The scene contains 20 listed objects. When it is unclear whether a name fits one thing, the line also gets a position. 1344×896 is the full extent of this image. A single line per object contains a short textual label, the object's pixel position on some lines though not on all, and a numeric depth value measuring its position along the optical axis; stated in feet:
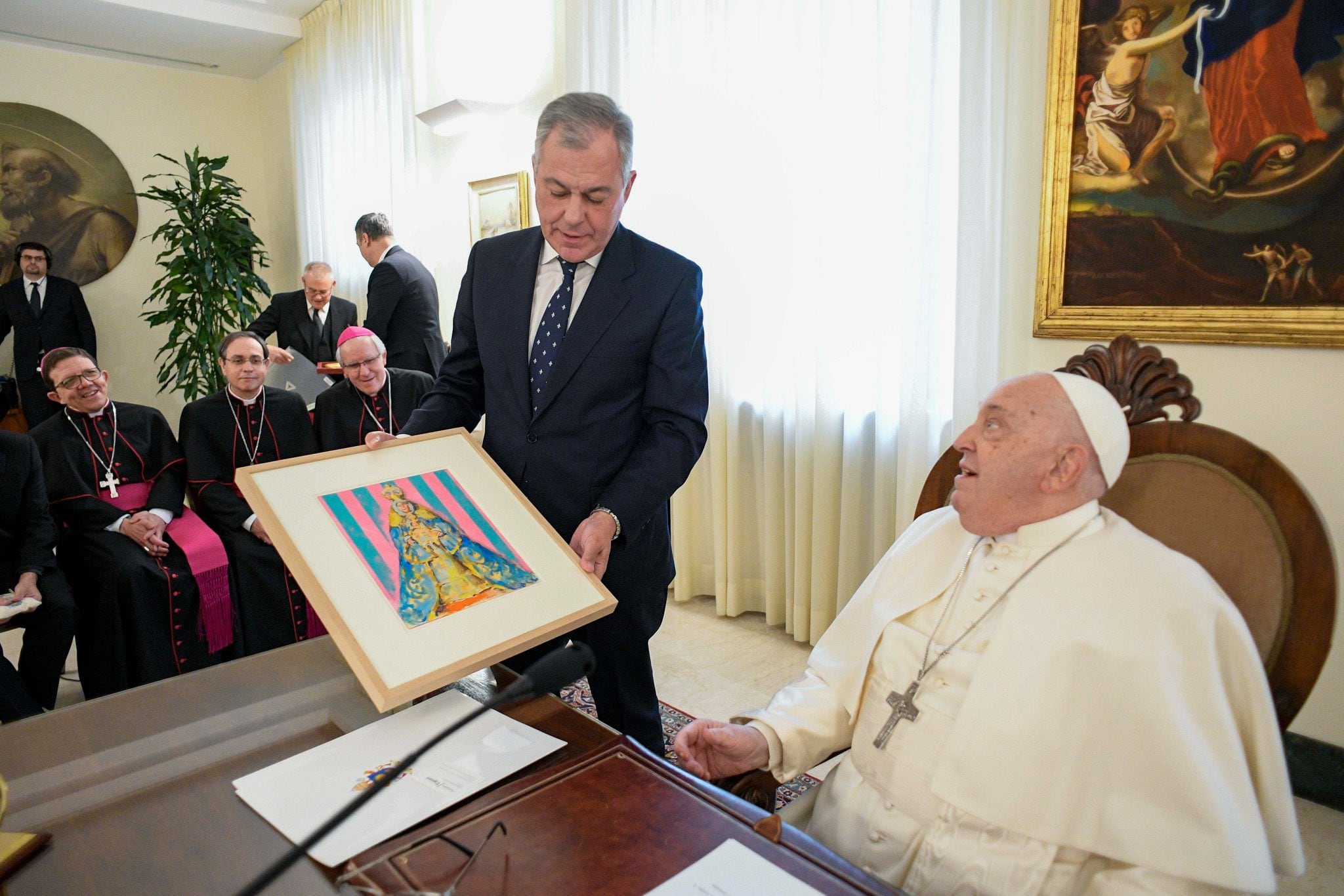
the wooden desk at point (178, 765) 3.49
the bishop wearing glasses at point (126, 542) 10.25
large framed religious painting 7.47
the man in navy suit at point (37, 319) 22.88
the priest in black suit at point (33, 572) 9.66
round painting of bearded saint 24.52
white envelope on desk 3.63
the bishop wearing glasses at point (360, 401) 12.27
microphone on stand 2.08
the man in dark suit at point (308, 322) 21.59
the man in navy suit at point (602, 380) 5.78
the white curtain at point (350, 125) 20.58
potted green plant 23.30
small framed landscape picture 17.40
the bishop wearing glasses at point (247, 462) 11.11
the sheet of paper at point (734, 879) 3.02
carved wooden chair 3.93
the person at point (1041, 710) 3.66
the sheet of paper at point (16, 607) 8.84
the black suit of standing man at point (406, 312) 16.92
